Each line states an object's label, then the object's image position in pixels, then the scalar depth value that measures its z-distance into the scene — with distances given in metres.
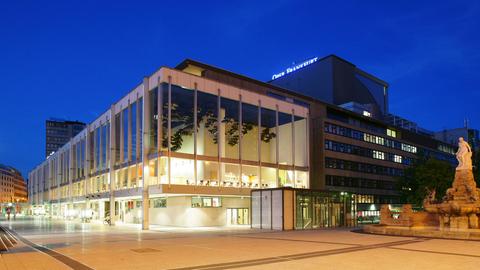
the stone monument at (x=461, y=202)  35.16
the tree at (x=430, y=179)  66.81
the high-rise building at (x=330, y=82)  106.88
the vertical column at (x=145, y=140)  51.12
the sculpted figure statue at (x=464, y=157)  38.34
